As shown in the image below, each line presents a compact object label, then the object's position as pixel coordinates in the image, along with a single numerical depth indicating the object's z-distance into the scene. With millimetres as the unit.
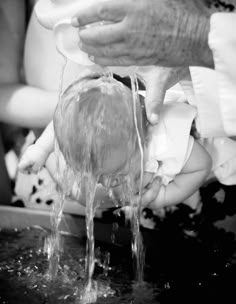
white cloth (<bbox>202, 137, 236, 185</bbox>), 1275
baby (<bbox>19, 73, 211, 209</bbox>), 1071
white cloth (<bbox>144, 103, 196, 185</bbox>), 1179
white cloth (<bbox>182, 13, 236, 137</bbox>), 822
